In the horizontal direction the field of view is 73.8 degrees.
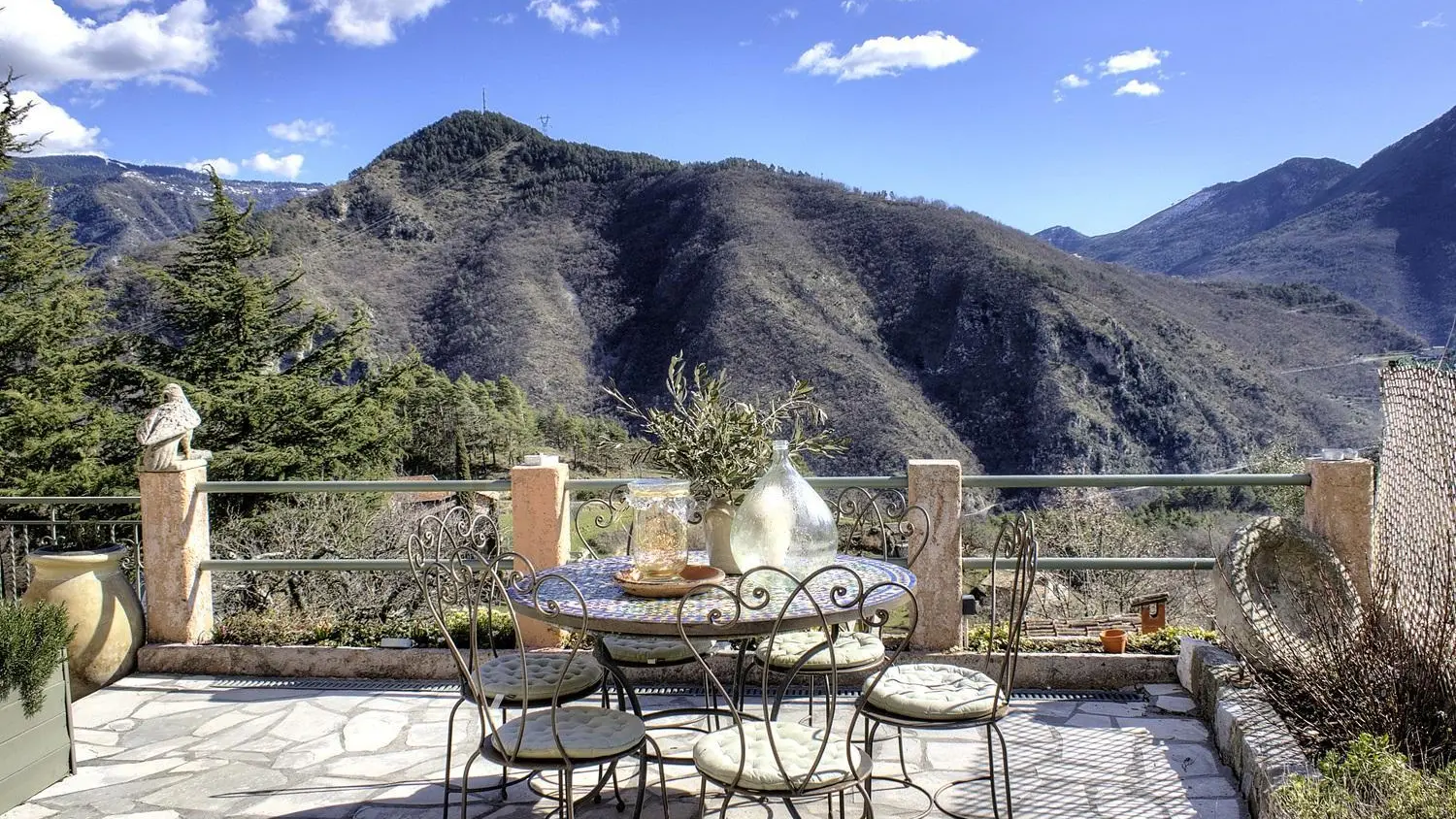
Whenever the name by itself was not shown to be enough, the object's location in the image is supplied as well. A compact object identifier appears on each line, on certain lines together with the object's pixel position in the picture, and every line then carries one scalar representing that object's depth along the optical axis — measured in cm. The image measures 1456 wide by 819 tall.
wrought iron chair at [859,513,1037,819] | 273
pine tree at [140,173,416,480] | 2500
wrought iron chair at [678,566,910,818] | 227
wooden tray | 285
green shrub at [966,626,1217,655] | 456
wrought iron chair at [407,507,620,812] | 262
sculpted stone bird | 470
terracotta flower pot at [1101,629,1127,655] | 447
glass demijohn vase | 287
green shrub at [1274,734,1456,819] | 212
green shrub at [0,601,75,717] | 325
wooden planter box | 326
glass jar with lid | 294
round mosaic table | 251
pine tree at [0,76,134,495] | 2023
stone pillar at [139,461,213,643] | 478
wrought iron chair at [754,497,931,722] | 329
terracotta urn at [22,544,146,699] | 446
